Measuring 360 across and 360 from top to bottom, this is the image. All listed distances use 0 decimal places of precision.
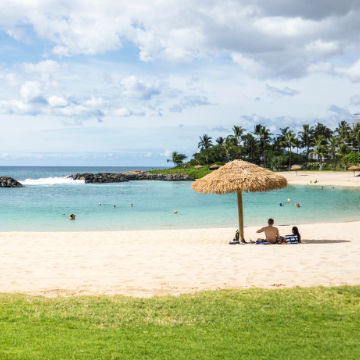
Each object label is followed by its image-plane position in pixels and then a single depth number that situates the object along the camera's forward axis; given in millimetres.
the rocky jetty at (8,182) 61506
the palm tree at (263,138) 89875
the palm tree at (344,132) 87569
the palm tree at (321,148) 81688
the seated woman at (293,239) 14336
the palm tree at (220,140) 96812
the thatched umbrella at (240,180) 14641
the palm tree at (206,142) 98500
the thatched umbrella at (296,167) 77312
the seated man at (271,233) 14401
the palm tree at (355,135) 81369
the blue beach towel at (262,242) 14346
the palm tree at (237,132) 92312
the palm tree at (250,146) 89250
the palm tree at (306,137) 91625
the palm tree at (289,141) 89688
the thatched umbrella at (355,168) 64425
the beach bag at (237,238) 14859
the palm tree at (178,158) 97250
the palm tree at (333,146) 85069
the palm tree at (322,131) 92675
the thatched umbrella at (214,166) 81000
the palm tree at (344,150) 77062
